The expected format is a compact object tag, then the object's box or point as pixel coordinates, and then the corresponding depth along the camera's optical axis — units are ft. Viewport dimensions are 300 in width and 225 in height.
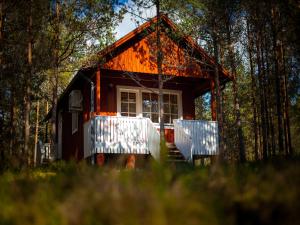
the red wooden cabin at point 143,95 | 48.93
